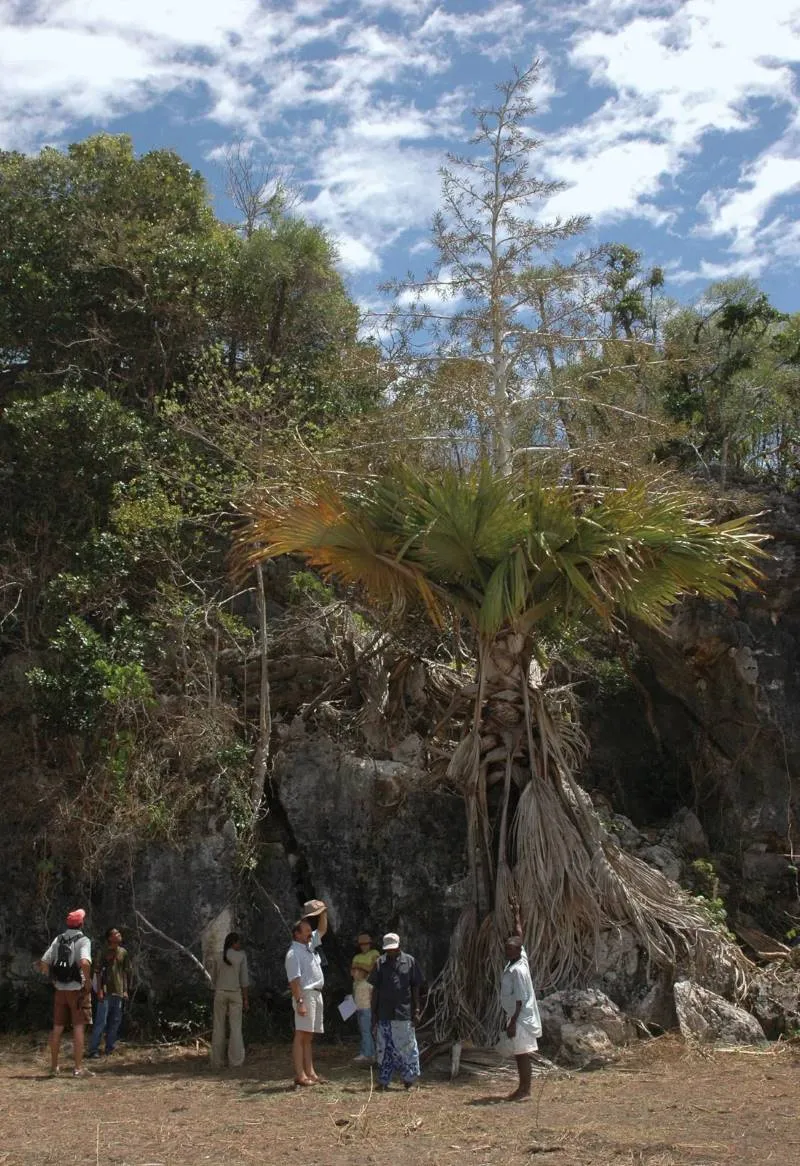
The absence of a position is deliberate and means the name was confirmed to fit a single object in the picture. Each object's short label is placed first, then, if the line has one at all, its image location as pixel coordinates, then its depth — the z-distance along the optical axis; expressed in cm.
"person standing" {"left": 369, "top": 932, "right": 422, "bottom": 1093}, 846
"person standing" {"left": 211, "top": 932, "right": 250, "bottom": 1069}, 994
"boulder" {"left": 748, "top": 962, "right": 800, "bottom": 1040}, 1010
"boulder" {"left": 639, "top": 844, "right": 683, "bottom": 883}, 1225
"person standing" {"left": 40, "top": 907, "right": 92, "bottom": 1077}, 948
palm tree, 998
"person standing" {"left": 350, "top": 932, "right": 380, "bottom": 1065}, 971
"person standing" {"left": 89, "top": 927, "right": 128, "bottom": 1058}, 1064
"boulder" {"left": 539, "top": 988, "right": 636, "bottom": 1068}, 919
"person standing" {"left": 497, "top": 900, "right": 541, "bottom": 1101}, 790
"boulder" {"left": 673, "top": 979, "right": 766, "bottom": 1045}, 973
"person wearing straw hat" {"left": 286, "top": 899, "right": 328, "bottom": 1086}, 845
